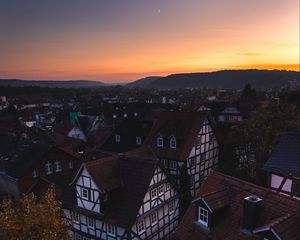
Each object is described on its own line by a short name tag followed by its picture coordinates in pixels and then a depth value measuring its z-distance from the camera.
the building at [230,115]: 61.14
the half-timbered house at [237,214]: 10.75
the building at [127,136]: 31.08
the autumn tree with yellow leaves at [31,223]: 10.75
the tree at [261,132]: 26.47
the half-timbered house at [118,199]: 18.05
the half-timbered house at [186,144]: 26.79
